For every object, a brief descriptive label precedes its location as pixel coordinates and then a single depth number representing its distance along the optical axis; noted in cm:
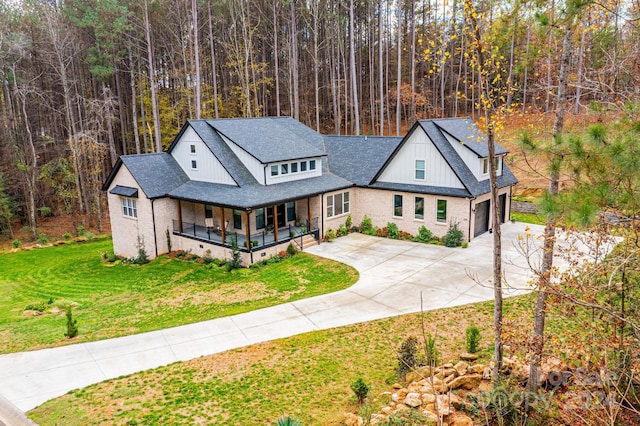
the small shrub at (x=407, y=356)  1056
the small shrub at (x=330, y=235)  2359
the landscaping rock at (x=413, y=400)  851
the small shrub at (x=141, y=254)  2294
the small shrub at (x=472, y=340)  1123
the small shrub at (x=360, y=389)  933
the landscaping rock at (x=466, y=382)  916
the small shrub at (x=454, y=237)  2150
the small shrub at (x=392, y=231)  2370
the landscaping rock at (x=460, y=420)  782
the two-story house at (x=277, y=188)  2188
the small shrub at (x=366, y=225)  2480
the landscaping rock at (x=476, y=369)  984
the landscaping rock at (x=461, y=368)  965
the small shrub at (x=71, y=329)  1389
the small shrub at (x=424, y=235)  2269
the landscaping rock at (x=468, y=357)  1092
